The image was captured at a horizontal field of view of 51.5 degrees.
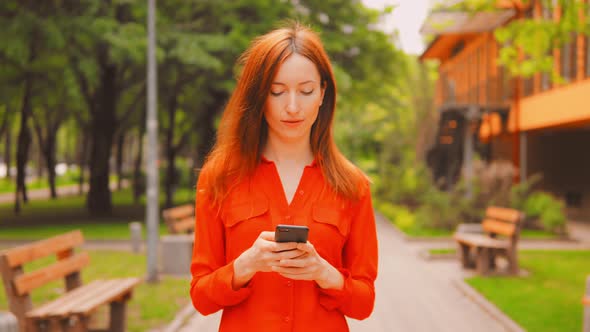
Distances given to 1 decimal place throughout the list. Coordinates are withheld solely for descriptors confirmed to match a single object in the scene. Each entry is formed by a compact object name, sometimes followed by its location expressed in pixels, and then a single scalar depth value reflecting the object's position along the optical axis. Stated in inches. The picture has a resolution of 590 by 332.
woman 91.1
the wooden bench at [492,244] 420.2
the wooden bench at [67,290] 207.6
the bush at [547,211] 625.6
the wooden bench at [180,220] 443.5
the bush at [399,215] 698.0
